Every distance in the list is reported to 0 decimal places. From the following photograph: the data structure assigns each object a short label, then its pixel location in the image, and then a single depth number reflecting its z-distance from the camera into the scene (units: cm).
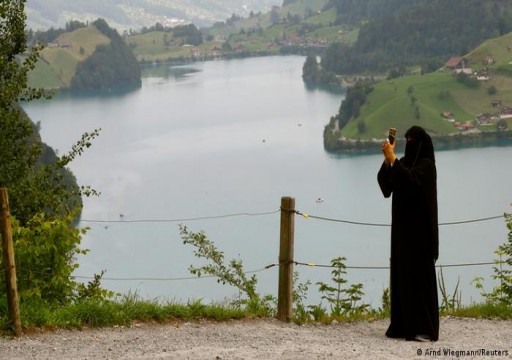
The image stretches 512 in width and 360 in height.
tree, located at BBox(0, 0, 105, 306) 1735
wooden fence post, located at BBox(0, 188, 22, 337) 1093
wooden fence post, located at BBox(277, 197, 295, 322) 1261
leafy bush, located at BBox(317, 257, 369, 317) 1351
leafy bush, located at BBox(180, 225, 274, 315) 1330
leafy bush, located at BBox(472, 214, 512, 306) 1413
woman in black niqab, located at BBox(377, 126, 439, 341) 1141
